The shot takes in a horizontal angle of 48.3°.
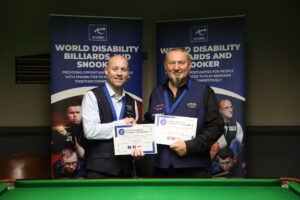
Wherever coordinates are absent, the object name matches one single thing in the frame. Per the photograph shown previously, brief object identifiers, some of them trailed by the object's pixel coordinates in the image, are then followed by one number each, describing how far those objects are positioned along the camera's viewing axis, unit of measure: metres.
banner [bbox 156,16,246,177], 4.05
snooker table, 1.76
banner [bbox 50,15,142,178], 3.94
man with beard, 2.67
